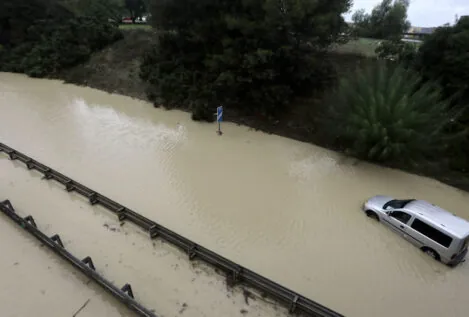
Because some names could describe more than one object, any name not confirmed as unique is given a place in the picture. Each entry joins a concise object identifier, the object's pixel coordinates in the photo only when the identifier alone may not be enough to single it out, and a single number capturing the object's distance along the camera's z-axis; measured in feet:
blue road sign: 36.63
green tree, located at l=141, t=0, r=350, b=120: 36.55
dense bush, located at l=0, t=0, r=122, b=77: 66.12
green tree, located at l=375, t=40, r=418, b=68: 40.27
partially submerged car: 19.19
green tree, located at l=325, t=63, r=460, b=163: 27.61
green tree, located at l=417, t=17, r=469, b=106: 32.37
